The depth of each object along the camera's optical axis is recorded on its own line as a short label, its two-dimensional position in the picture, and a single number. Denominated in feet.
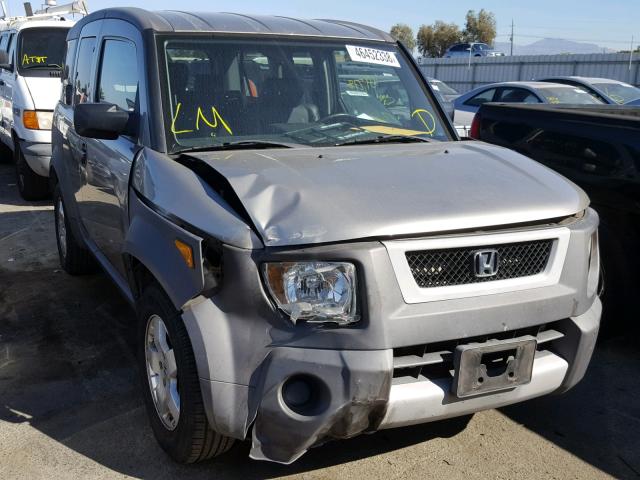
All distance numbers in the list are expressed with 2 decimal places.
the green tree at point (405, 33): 205.67
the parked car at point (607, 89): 37.39
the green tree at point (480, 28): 197.57
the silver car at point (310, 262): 8.43
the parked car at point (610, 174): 13.35
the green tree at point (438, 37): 199.00
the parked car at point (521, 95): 35.91
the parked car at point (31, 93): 26.91
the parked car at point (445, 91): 51.61
